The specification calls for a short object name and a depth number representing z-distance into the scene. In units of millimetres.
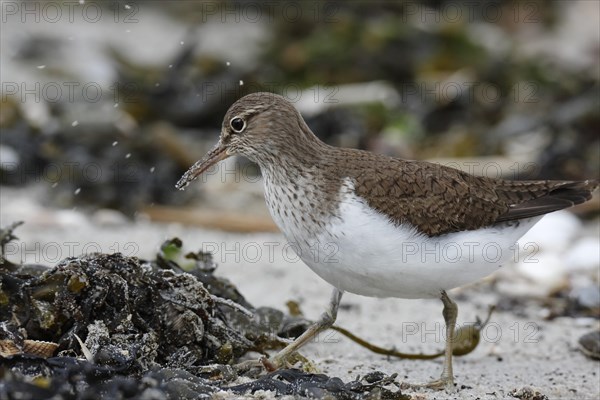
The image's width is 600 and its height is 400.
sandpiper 9336
